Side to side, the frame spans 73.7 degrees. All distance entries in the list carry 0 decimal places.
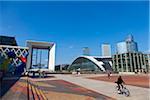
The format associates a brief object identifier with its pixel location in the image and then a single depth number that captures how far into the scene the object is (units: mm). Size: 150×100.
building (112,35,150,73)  55594
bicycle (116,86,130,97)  8021
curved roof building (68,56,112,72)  67449
